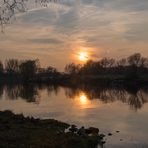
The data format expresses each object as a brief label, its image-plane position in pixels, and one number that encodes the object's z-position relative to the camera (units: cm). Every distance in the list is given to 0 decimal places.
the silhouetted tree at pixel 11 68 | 9823
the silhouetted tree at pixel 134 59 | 8568
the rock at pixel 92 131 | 1340
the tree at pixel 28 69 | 9213
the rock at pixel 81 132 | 1250
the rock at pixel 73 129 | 1363
